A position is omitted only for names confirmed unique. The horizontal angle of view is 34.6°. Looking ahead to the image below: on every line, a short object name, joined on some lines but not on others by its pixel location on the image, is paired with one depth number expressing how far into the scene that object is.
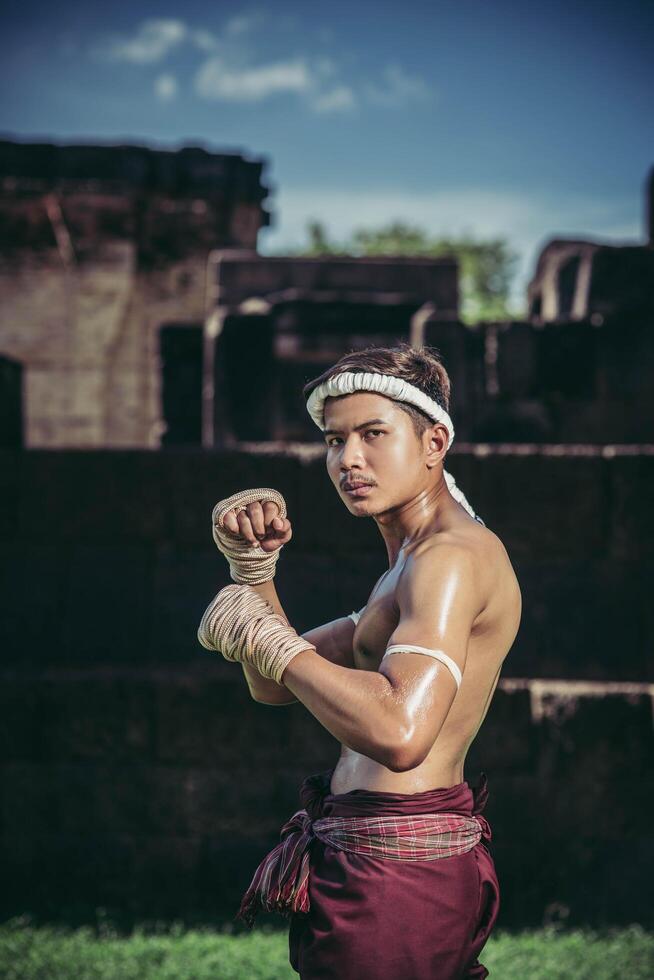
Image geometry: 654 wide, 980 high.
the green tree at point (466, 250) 49.94
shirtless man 2.38
